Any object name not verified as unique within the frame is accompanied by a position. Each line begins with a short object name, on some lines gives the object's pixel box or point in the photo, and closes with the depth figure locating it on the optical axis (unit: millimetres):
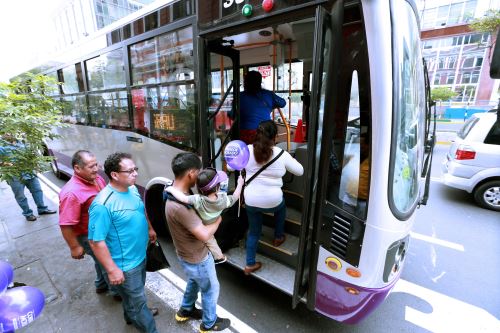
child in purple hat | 1766
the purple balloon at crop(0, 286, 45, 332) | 1553
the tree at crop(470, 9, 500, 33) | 11086
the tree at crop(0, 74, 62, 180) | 2605
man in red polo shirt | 2072
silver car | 4301
